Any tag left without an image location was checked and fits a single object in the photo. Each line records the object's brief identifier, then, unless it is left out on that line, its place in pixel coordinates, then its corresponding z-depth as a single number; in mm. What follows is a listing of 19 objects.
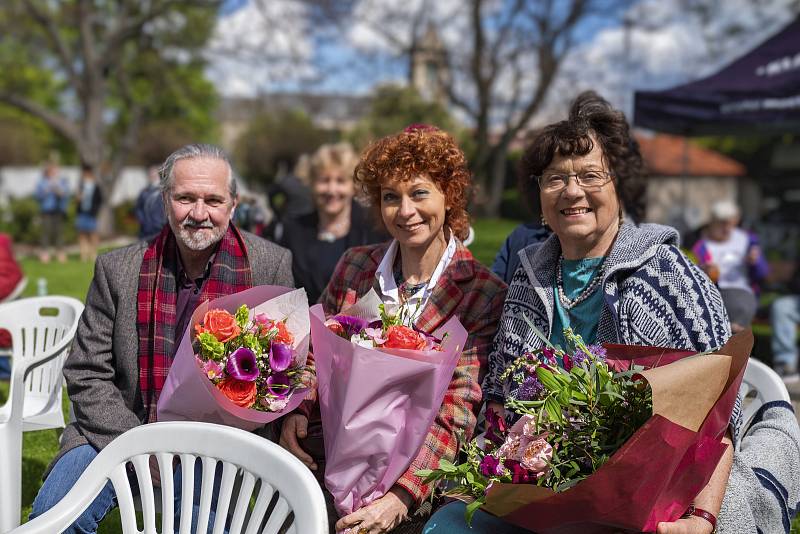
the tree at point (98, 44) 22625
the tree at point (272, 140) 42375
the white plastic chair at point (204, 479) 1776
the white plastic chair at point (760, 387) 2857
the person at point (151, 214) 5379
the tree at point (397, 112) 38031
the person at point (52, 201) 17562
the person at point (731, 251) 6484
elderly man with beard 2783
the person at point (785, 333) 6922
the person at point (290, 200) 5688
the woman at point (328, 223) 4422
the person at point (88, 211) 15531
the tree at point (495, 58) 21766
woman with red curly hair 2609
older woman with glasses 2297
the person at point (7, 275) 6375
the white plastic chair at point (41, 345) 3875
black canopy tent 6824
